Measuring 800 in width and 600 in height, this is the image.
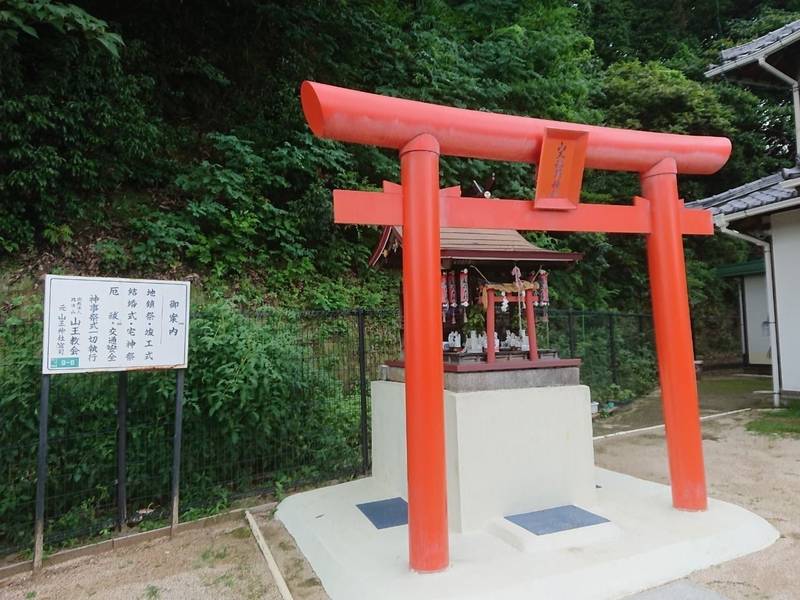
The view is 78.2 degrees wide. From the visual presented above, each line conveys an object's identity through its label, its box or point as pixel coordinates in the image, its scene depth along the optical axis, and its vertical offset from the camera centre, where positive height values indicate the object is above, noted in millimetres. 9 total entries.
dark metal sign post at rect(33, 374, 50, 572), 3912 -1011
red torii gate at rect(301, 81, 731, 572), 3338 +979
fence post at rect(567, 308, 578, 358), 9266 +69
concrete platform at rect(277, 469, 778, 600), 3094 -1542
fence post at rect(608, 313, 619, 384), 10617 -303
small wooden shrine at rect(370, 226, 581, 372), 4512 +409
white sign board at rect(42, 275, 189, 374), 3998 +173
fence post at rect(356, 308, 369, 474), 5992 -486
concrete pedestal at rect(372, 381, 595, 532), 4086 -1004
